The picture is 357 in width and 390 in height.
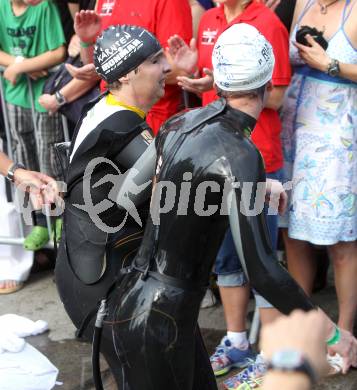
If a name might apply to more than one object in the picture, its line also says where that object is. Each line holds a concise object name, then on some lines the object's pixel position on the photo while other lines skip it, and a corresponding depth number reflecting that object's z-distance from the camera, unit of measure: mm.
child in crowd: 5297
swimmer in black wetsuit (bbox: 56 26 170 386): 2939
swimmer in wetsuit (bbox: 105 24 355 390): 2445
